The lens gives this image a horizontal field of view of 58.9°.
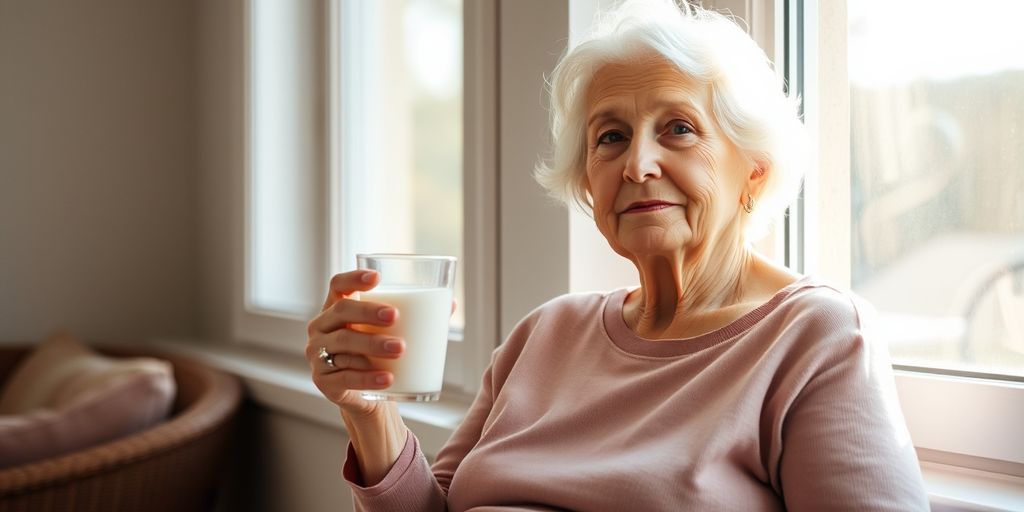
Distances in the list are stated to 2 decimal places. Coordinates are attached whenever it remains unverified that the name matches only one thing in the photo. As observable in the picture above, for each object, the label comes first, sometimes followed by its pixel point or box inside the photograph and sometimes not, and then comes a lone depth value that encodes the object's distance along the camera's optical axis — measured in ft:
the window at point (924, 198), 3.95
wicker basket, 5.72
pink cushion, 6.04
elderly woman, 3.21
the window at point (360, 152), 6.09
